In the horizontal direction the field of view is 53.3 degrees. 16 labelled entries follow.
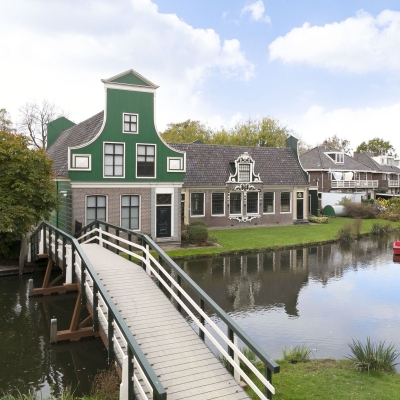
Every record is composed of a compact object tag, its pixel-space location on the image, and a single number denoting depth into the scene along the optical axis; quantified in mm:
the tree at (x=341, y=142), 82562
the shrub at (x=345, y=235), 29188
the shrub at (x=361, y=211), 40250
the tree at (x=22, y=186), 15891
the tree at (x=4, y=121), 41600
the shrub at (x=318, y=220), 36059
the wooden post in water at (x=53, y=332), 11250
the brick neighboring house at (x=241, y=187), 30781
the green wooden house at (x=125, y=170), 21703
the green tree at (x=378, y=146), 87625
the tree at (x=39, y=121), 49375
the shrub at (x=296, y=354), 9766
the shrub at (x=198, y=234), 24641
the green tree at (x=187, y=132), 58719
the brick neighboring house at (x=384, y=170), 54406
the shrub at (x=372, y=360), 9008
